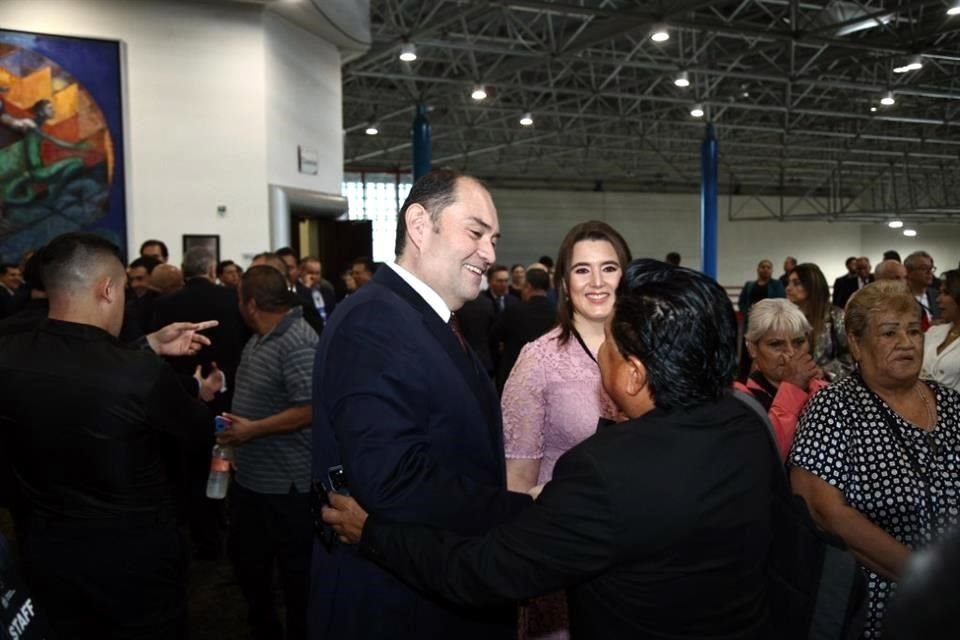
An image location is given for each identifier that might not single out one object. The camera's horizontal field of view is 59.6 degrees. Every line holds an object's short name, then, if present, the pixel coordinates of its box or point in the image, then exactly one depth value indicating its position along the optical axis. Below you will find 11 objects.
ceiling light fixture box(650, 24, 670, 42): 12.62
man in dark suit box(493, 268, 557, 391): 6.96
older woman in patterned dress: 2.32
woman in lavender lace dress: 2.70
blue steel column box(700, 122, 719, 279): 20.30
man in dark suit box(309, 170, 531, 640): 1.69
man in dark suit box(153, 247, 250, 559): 5.29
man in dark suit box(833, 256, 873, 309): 10.46
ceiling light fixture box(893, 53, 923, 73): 14.37
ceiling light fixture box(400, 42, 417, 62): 13.28
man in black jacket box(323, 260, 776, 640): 1.41
